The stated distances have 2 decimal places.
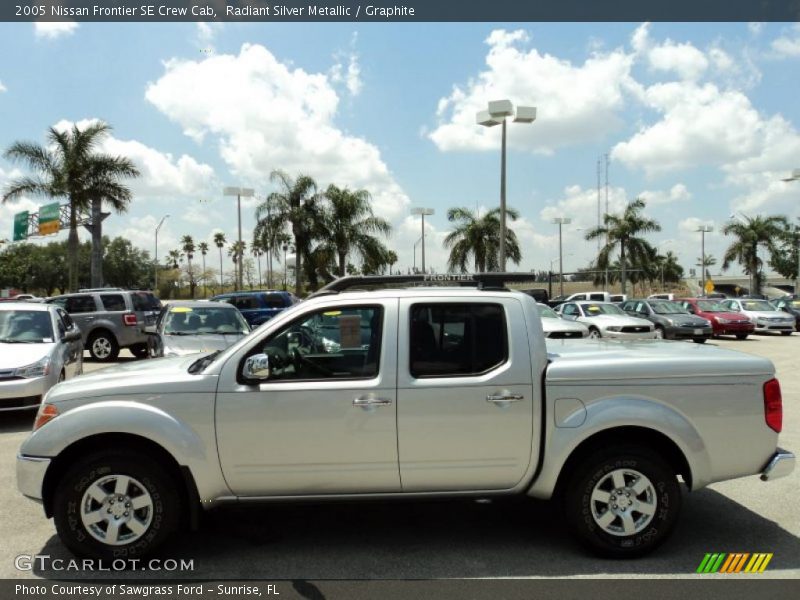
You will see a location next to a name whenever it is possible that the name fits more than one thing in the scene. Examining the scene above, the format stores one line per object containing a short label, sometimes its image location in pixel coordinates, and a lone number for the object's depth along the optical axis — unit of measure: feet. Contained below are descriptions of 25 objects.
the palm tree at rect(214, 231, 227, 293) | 353.92
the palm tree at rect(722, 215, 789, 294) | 171.42
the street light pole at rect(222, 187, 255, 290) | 124.36
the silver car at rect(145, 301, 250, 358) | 34.94
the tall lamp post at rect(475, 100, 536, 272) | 74.69
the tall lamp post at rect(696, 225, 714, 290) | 190.17
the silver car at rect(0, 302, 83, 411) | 27.20
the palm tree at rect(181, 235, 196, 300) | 353.14
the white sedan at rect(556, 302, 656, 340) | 64.64
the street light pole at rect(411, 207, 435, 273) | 130.52
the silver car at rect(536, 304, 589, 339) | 52.19
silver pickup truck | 13.75
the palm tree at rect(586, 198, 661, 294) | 150.82
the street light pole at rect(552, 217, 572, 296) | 163.17
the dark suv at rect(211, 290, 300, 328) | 75.77
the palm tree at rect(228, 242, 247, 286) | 332.60
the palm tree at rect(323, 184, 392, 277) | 120.78
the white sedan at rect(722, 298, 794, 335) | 85.97
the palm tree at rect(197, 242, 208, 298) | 368.07
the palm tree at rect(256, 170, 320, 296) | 118.21
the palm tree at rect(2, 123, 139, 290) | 102.99
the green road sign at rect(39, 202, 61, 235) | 150.98
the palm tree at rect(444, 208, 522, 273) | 124.06
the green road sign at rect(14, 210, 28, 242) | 183.42
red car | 78.79
